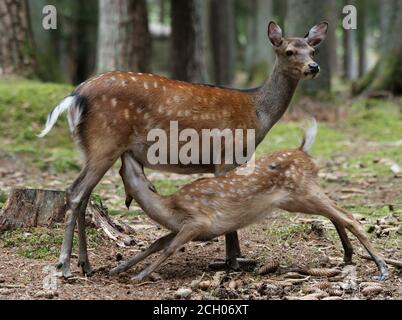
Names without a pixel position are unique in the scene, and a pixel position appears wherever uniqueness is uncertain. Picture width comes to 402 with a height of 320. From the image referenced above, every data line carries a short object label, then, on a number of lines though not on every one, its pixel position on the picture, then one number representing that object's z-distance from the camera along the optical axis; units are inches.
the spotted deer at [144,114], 211.0
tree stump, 241.6
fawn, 214.7
